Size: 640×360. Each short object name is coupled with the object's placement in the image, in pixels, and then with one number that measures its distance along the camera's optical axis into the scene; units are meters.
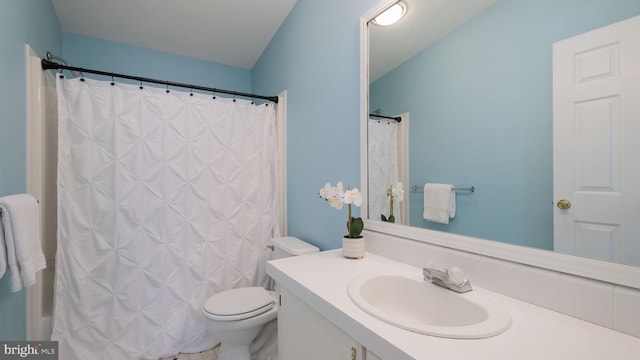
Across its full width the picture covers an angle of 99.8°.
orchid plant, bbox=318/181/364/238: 1.26
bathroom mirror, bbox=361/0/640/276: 0.76
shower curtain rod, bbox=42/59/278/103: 1.57
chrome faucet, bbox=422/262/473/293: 0.84
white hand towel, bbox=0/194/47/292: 1.02
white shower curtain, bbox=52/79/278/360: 1.65
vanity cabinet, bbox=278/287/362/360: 0.75
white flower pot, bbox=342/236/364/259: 1.23
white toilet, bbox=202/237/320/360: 1.55
